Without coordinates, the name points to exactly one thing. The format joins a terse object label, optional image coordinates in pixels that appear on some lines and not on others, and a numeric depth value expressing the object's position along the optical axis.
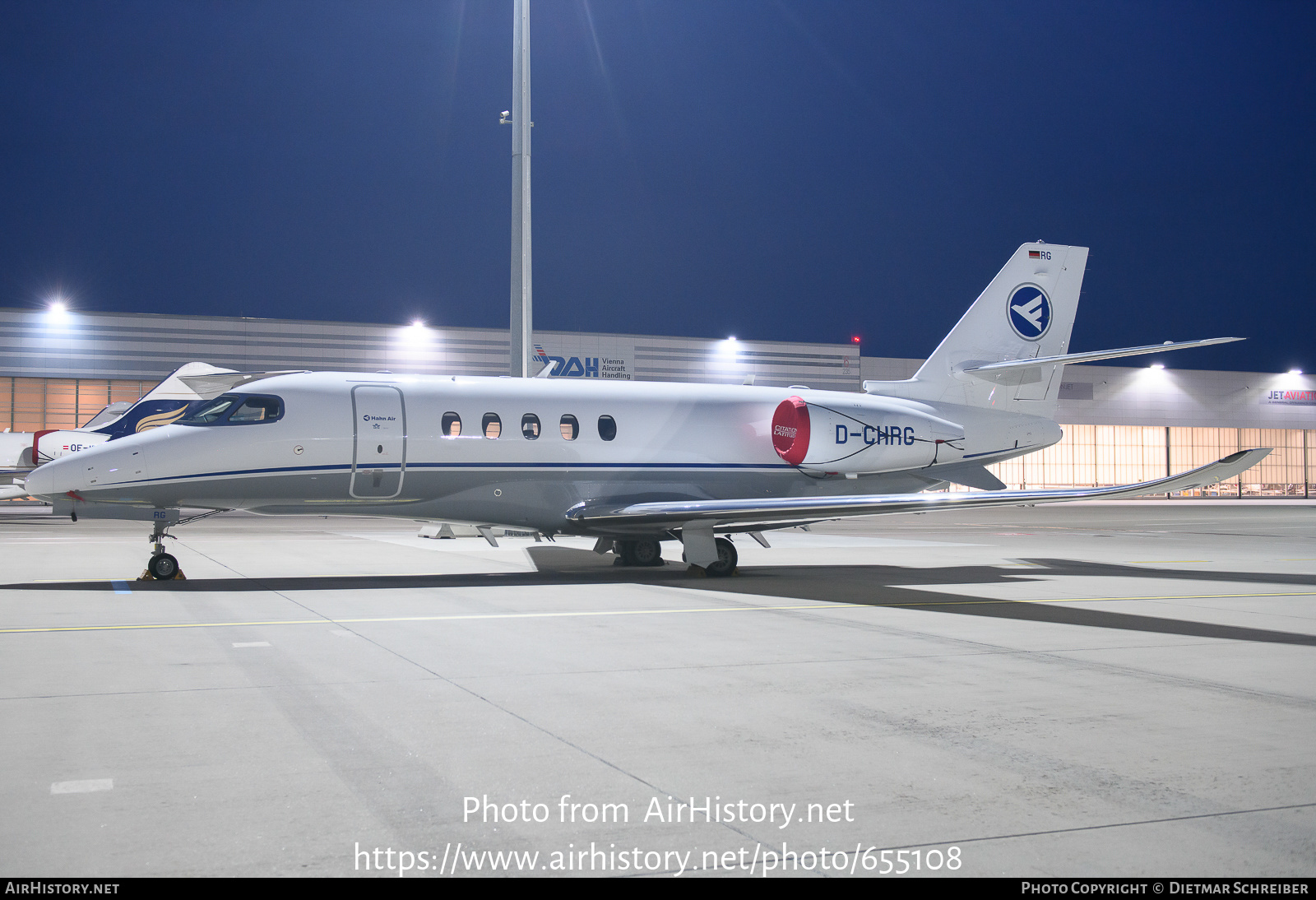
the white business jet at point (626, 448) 13.37
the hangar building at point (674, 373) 48.91
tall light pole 23.78
